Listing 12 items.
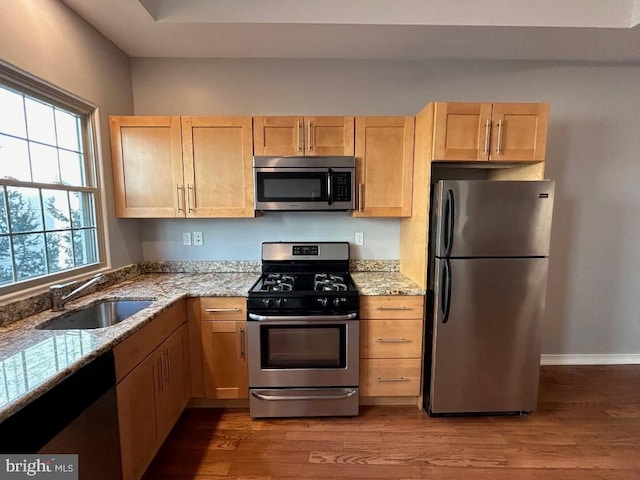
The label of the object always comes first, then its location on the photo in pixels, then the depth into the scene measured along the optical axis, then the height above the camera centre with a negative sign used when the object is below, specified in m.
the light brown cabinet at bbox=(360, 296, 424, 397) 2.07 -0.95
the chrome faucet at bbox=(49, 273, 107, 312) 1.64 -0.47
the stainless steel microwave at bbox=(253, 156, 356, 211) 2.24 +0.22
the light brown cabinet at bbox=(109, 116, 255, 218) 2.24 +0.36
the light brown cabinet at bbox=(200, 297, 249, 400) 2.05 -0.95
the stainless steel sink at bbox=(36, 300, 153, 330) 1.72 -0.63
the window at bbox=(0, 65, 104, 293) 1.55 +0.15
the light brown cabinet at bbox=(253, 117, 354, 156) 2.23 +0.58
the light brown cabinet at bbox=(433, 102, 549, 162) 1.97 +0.54
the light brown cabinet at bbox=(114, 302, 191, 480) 1.40 -0.96
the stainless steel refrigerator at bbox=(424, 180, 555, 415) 1.88 -0.54
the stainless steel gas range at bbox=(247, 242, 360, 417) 1.98 -0.96
